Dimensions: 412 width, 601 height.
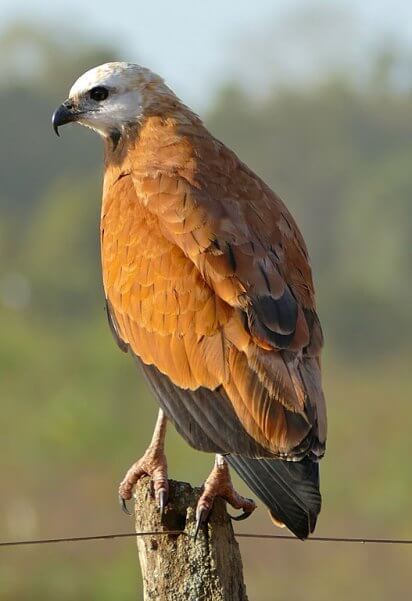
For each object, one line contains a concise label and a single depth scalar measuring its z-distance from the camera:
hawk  14.80
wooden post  13.77
